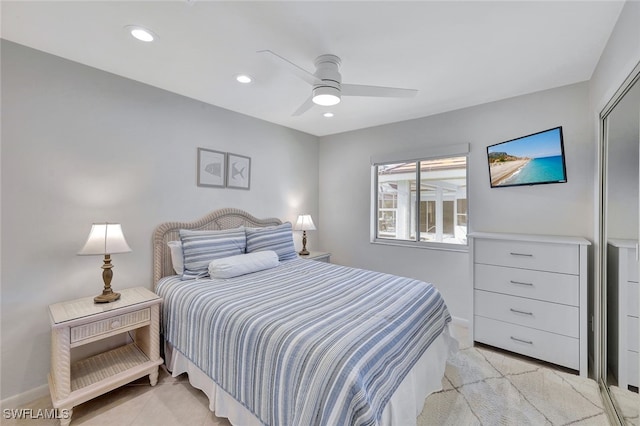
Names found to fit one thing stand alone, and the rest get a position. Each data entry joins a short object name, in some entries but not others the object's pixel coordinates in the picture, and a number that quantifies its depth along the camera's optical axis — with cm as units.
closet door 144
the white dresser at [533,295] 217
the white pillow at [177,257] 248
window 328
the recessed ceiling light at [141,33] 172
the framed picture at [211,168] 293
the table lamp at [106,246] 193
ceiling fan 194
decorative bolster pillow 237
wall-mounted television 246
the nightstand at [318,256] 365
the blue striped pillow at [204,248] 243
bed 119
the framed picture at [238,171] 319
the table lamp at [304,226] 381
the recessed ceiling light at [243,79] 236
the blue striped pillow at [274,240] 293
